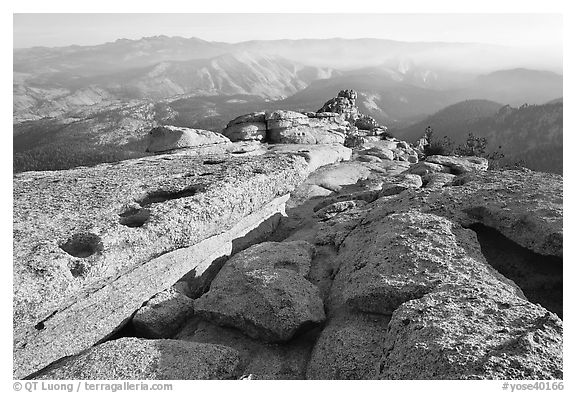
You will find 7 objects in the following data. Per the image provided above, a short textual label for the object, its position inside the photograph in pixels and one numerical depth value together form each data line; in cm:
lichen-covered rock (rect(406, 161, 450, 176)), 2597
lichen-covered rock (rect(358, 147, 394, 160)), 3822
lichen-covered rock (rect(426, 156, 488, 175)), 2839
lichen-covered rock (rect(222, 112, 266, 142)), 3728
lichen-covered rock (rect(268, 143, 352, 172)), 2912
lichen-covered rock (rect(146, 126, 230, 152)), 2862
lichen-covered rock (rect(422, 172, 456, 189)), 2144
